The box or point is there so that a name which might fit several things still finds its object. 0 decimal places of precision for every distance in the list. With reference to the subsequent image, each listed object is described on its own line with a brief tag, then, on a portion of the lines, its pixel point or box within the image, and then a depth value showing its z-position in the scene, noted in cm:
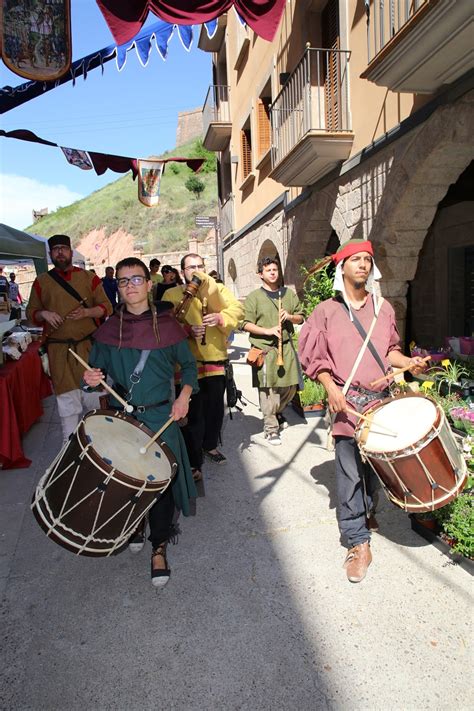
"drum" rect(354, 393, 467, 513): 226
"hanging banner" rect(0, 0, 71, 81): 417
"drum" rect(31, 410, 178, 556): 216
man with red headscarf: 271
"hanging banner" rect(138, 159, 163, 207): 865
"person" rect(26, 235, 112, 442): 423
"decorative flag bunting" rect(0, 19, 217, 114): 503
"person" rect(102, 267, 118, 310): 1122
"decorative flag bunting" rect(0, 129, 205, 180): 809
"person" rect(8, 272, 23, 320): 1839
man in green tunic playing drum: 263
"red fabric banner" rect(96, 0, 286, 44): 364
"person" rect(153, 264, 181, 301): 679
